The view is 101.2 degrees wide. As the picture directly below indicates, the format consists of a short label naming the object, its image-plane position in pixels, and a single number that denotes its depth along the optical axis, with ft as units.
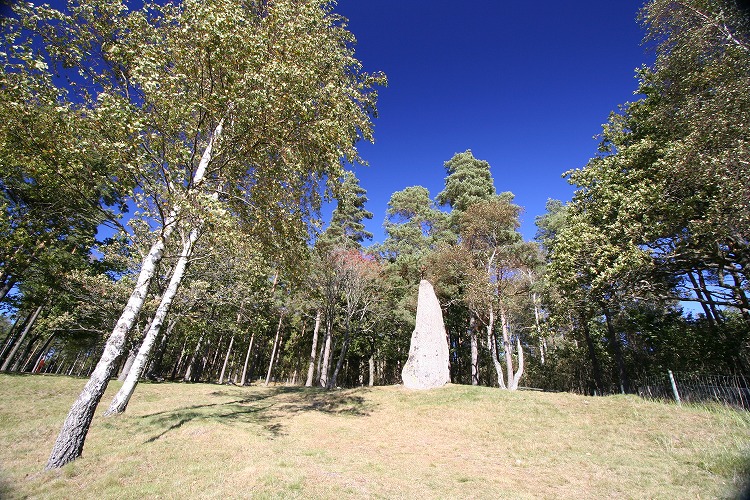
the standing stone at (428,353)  57.98
